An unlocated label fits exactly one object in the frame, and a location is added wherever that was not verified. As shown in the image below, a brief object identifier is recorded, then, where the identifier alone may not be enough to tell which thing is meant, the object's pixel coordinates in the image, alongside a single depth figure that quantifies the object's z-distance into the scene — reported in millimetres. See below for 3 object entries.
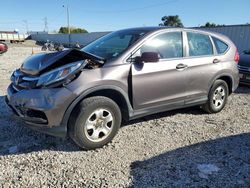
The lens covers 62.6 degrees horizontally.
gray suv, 2660
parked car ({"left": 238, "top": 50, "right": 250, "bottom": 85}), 6113
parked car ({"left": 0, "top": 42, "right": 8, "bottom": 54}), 11433
